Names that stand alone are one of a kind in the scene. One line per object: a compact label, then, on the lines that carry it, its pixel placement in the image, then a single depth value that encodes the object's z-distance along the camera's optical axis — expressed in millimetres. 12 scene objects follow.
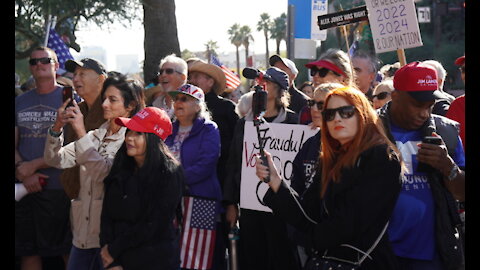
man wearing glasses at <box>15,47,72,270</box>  6215
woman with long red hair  3408
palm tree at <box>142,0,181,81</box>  11266
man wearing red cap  3955
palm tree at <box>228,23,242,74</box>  106250
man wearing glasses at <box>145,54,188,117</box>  6961
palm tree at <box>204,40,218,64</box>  110875
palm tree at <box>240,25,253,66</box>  106625
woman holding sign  5828
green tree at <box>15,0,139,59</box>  13312
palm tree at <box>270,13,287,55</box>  83500
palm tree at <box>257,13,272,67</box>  94225
